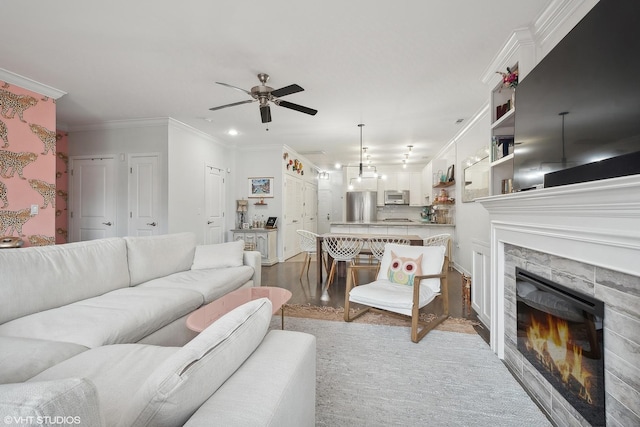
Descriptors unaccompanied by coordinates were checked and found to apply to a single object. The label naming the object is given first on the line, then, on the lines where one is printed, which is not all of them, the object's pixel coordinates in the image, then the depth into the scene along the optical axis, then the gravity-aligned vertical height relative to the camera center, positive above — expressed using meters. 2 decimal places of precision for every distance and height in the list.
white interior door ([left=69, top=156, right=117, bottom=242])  4.89 +0.20
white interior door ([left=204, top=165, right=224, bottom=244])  5.65 +0.13
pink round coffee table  1.89 -0.72
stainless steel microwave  8.14 +0.41
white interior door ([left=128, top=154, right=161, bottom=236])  4.71 +0.26
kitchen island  5.58 -0.32
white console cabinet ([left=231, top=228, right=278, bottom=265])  5.94 -0.59
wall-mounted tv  1.19 +0.56
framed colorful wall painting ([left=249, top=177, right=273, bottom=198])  6.36 +0.53
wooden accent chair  2.53 -0.72
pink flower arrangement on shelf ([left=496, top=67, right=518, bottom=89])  2.50 +1.16
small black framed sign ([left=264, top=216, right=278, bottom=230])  6.24 -0.23
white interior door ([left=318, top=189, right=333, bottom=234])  9.78 +0.04
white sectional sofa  0.64 -0.49
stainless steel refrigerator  8.36 +0.16
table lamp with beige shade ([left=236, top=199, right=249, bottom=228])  6.42 +0.05
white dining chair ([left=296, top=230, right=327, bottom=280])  4.80 -0.51
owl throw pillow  2.89 -0.58
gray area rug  1.58 -1.10
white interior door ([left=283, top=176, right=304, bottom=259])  6.56 -0.05
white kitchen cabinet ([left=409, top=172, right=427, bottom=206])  8.20 +0.61
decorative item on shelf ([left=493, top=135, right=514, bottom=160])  2.75 +0.65
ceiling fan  2.84 +1.15
